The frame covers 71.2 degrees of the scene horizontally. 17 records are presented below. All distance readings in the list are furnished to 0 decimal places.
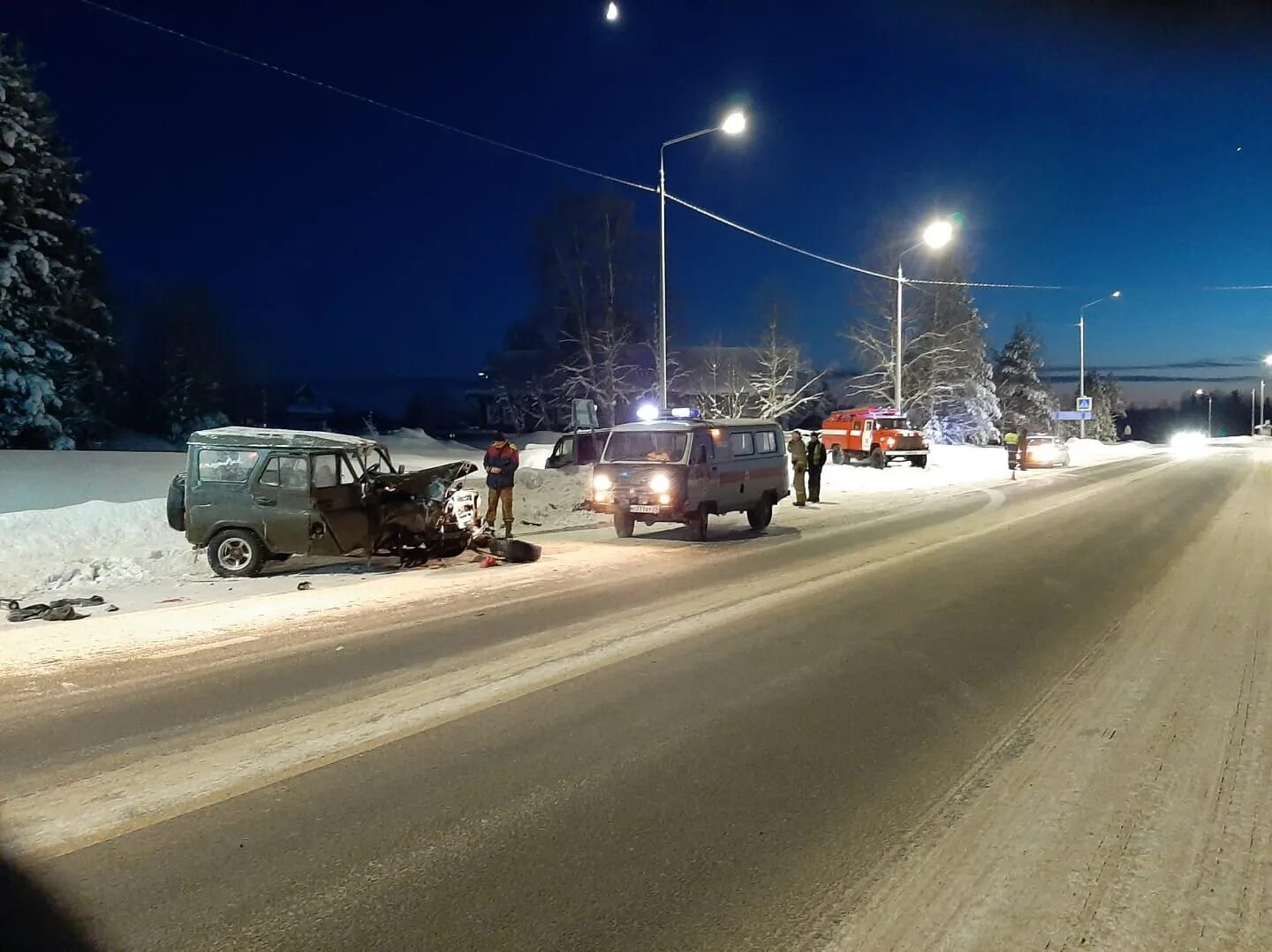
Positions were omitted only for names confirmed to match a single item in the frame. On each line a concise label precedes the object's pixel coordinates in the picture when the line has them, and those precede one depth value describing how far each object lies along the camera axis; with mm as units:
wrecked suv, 11078
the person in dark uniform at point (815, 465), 21562
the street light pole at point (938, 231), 30578
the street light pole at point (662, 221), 20312
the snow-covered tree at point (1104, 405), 103062
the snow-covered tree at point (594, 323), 42375
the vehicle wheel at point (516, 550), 12289
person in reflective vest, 30862
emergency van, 13898
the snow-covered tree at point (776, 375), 41438
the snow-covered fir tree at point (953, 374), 49125
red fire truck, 34312
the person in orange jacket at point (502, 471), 15484
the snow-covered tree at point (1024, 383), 72375
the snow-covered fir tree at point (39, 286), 28016
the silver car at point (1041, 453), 38938
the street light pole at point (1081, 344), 58591
